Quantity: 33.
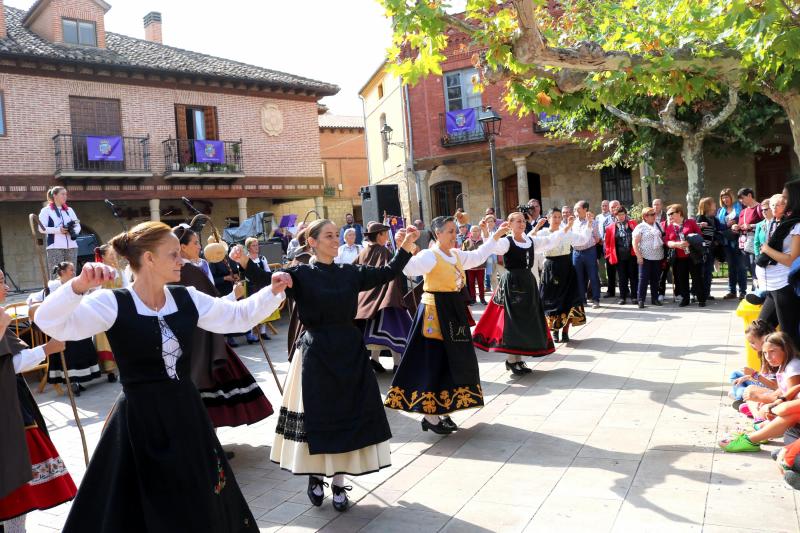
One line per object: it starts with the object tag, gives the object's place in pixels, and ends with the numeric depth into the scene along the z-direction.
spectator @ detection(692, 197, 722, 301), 11.77
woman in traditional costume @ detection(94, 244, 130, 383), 8.94
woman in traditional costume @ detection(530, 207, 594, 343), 9.09
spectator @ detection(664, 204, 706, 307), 11.52
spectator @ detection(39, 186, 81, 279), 10.12
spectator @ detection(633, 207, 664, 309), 11.70
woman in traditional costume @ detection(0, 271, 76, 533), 3.69
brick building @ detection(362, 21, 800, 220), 21.92
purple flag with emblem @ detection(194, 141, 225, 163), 21.55
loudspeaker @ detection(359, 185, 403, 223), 14.30
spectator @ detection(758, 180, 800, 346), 5.27
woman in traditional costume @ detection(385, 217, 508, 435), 5.62
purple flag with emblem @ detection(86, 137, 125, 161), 19.28
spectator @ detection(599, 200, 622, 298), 12.80
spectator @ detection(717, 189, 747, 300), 11.63
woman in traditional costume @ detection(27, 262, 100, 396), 8.60
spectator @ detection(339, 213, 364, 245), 15.44
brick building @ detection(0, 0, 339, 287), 18.64
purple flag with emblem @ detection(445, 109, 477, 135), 23.33
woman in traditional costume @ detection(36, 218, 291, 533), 2.91
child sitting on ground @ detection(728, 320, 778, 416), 5.26
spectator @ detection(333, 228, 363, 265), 11.10
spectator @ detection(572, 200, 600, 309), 12.02
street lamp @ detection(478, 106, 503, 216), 12.98
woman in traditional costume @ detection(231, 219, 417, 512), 4.16
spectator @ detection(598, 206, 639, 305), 12.21
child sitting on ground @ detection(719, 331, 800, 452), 4.51
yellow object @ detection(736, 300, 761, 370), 6.50
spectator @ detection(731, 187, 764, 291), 10.78
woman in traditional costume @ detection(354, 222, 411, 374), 7.96
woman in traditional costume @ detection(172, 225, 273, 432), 5.27
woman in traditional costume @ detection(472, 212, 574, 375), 7.41
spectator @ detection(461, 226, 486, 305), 13.80
